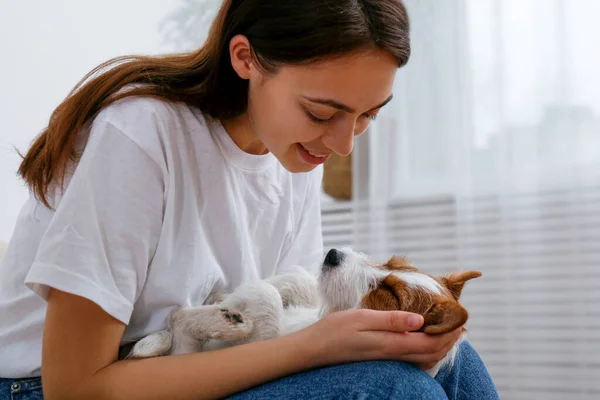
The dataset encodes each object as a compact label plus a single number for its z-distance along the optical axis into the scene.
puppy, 1.22
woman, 1.11
